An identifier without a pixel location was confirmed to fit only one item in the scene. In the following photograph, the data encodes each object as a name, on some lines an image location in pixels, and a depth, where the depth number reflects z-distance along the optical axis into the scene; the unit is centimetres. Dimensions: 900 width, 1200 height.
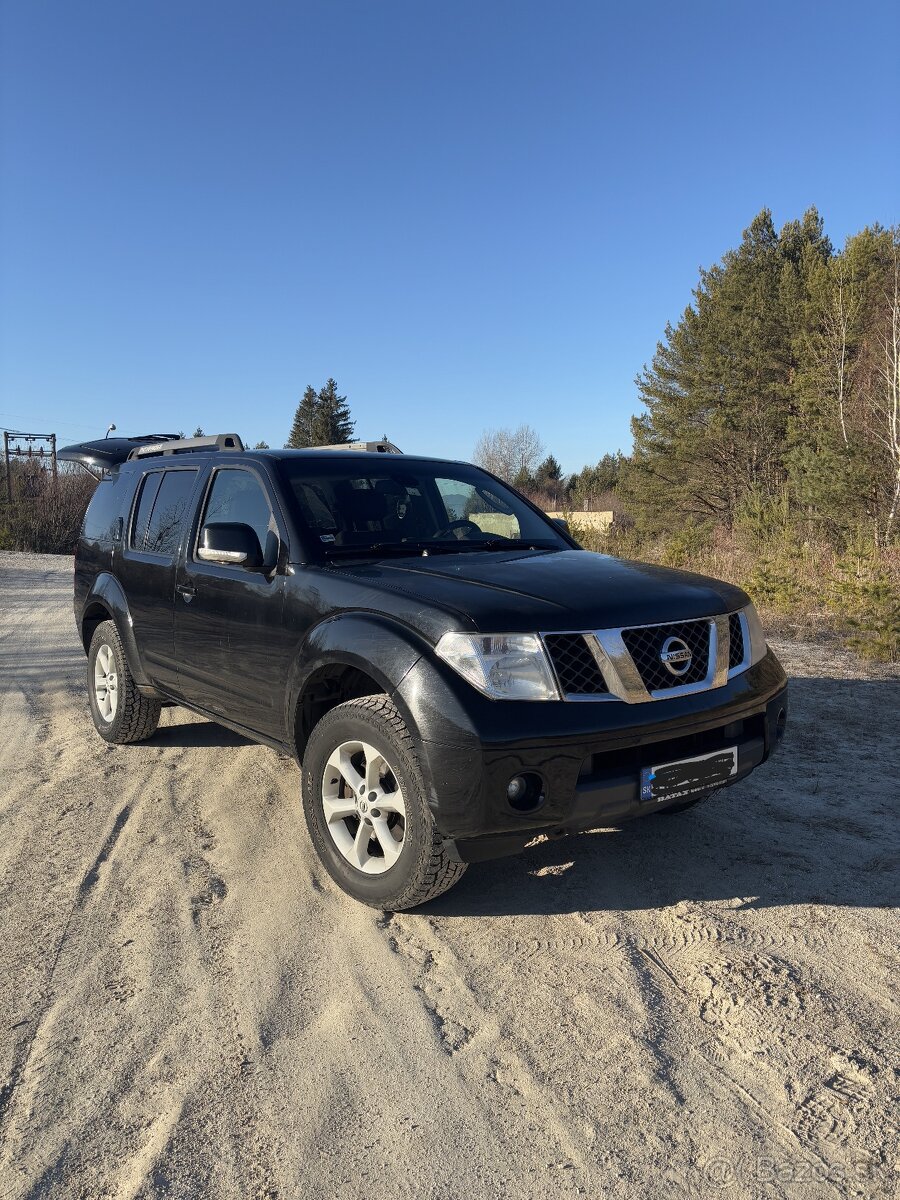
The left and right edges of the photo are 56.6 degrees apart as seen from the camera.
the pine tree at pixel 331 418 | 6506
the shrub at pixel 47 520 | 3134
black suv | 287
